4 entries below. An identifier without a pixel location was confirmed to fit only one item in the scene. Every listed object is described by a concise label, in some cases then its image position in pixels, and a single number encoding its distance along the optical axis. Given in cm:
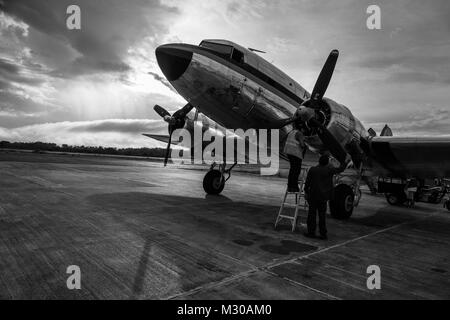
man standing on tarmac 673
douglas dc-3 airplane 890
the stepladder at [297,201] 720
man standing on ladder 925
